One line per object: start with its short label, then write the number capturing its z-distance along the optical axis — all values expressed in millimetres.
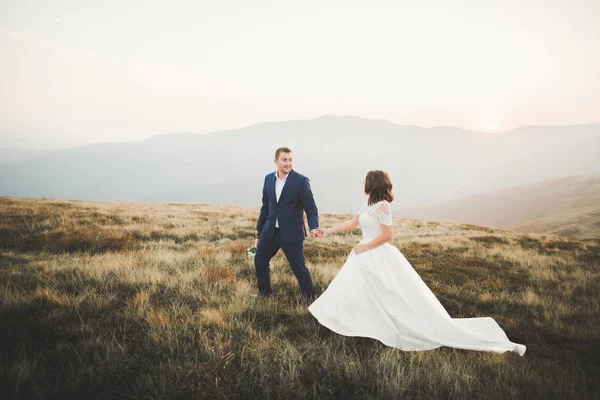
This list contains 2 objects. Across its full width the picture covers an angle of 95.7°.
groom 4852
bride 3789
